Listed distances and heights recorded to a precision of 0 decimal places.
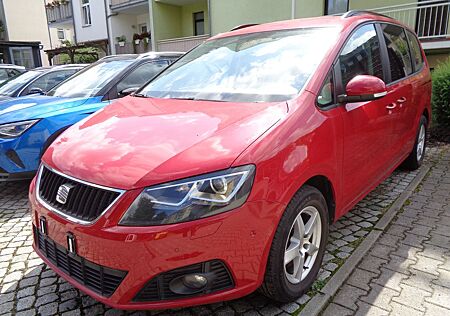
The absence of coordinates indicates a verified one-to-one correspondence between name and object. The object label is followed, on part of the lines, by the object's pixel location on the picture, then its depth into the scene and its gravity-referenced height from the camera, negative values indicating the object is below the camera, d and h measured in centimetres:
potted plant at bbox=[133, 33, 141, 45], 1952 +56
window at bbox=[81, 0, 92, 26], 2289 +233
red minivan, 179 -67
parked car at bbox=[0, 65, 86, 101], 705 -56
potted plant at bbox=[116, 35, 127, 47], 2070 +56
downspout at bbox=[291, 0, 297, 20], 1261 +130
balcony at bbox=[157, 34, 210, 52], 1617 +25
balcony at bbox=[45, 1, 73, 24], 2448 +267
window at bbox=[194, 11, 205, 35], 1884 +127
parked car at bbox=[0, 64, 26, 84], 1034 -52
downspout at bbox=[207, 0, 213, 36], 1578 +120
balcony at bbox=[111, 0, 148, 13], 1900 +235
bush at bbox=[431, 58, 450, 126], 636 -90
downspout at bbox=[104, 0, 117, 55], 2081 +136
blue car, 396 -63
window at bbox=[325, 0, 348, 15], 1218 +127
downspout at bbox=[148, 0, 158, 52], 1795 +102
